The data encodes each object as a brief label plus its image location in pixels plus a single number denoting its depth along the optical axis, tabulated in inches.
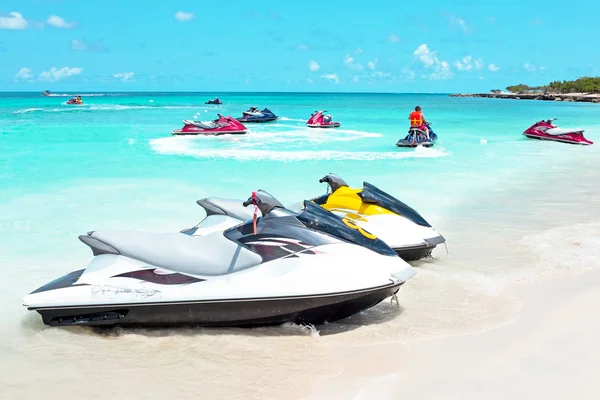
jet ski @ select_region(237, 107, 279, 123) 1362.0
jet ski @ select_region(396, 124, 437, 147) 792.9
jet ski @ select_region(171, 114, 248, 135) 992.9
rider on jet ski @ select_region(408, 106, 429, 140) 789.2
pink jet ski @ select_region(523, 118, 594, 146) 854.5
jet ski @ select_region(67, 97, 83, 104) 2534.0
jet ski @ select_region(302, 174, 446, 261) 235.0
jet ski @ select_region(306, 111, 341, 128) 1188.5
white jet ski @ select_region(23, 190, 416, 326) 173.5
